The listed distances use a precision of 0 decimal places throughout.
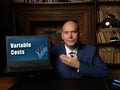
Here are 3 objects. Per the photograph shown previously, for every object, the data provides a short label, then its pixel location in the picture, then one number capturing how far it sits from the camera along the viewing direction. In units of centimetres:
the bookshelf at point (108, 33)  291
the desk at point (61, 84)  144
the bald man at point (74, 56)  179
